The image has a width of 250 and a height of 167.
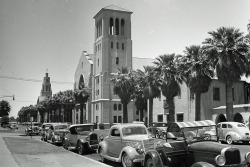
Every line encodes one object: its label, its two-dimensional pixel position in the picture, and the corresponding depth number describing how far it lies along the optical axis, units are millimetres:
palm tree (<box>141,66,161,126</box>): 41969
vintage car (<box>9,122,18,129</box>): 67125
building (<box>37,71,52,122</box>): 179625
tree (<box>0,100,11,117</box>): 93075
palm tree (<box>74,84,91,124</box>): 63438
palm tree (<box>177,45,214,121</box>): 34188
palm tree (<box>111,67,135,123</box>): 48875
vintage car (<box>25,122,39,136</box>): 37188
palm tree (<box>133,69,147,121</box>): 47031
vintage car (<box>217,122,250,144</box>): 23141
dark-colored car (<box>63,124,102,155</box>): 16984
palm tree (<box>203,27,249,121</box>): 30781
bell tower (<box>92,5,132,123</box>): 71312
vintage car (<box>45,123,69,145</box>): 22547
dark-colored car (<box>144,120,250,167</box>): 7820
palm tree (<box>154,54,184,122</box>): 38094
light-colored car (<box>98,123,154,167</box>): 11329
